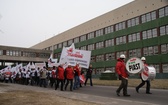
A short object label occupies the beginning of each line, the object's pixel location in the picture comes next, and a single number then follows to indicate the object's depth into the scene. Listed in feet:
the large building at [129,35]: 82.26
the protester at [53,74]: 38.31
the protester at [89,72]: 41.07
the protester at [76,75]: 33.33
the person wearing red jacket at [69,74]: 30.20
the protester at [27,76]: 51.92
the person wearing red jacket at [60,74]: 31.22
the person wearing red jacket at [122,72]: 22.42
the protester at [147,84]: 24.76
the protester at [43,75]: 40.34
